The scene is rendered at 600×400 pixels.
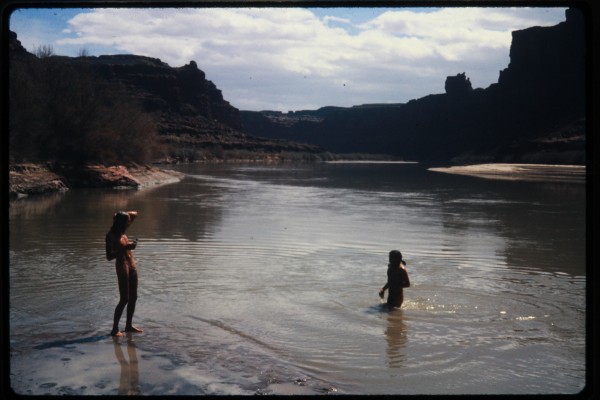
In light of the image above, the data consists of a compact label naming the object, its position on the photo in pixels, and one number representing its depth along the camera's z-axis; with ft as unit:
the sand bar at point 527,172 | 164.80
